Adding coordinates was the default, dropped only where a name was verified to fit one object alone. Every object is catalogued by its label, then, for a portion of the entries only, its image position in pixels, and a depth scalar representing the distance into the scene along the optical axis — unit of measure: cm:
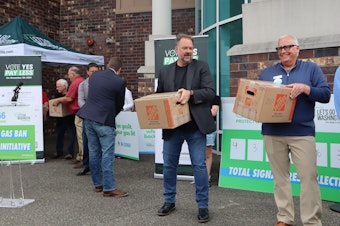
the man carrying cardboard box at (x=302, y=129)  346
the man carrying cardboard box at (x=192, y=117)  394
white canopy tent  798
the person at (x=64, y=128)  800
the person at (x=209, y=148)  546
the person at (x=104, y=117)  504
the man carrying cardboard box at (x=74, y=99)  729
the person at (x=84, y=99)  641
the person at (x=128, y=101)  811
